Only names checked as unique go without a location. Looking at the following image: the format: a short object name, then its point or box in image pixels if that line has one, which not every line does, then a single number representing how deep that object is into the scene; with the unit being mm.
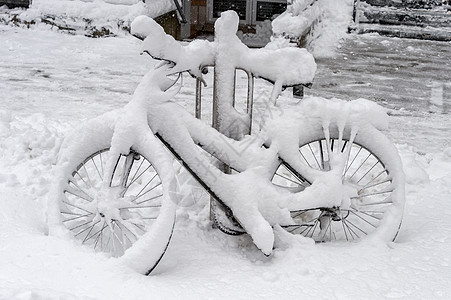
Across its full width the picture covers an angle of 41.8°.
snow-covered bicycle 3743
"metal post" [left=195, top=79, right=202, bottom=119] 4117
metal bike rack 4105
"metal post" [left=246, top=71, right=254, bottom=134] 4102
